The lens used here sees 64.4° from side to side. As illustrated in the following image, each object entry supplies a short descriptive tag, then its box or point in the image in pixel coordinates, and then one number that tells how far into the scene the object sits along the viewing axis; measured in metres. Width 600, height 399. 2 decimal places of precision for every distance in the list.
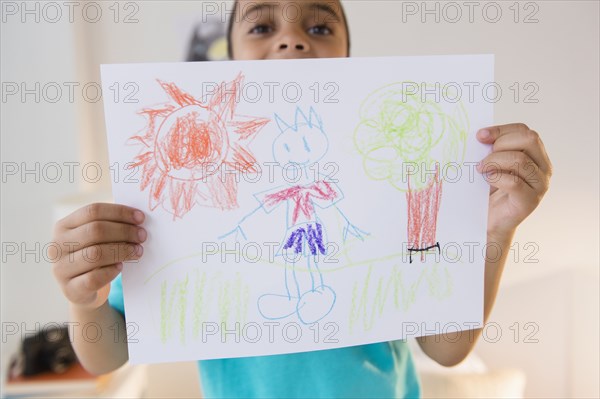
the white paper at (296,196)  0.53
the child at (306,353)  0.52
